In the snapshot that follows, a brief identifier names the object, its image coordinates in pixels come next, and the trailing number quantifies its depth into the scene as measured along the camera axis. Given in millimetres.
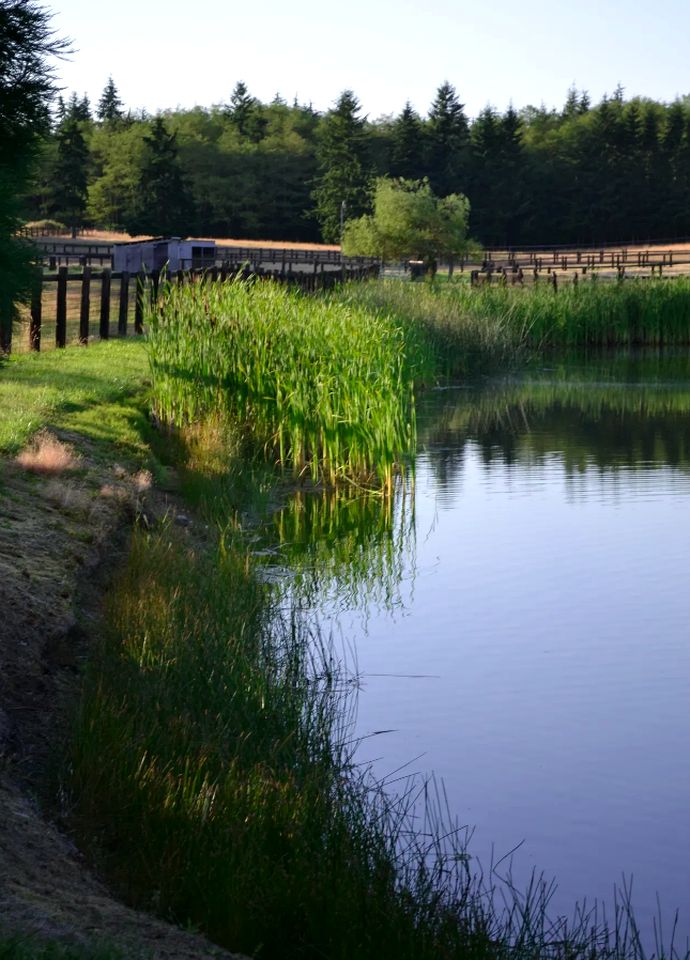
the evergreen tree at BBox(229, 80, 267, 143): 134500
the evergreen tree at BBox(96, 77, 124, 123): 152750
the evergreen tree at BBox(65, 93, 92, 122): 144950
